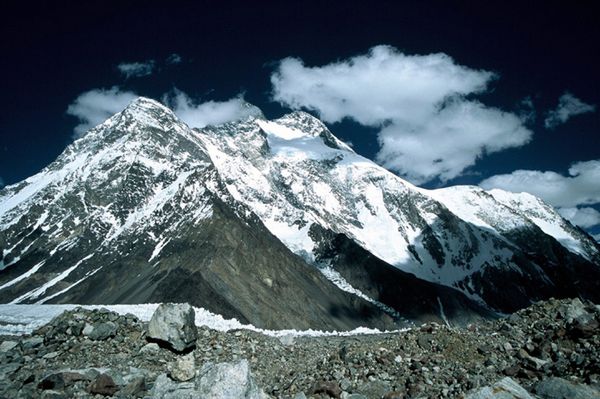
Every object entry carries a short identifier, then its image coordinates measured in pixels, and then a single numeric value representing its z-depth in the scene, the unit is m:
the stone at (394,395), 14.66
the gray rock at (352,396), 14.98
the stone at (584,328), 16.63
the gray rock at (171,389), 14.11
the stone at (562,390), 12.22
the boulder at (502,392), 12.29
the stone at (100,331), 21.52
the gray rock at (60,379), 16.31
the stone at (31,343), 20.73
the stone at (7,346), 20.41
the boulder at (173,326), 21.23
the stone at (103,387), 16.06
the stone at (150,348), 20.73
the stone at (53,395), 15.52
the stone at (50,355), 19.97
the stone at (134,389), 15.95
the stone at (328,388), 15.55
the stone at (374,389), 15.38
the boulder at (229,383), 13.52
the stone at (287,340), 26.05
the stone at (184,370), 16.20
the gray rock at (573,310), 20.67
